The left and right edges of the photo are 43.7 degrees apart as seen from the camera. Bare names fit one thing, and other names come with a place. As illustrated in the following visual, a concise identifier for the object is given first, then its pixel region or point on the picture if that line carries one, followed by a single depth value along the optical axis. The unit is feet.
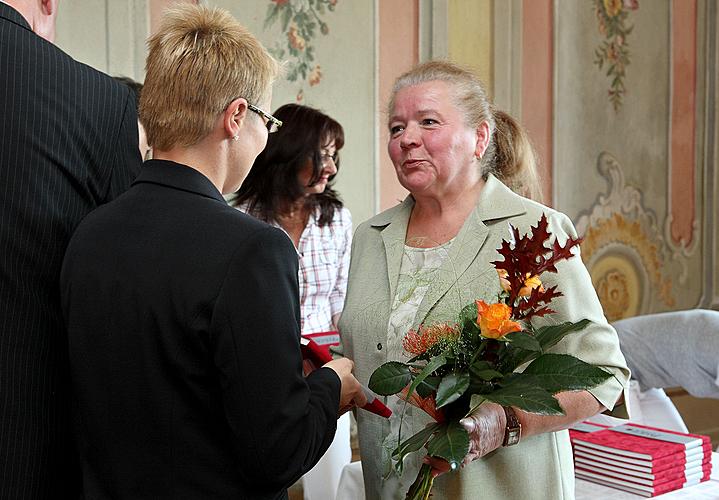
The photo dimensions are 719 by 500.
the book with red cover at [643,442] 7.95
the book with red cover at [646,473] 7.88
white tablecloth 7.95
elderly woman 6.01
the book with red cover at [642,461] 7.84
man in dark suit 4.87
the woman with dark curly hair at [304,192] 12.34
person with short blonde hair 4.26
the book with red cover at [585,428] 8.83
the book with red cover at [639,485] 7.89
